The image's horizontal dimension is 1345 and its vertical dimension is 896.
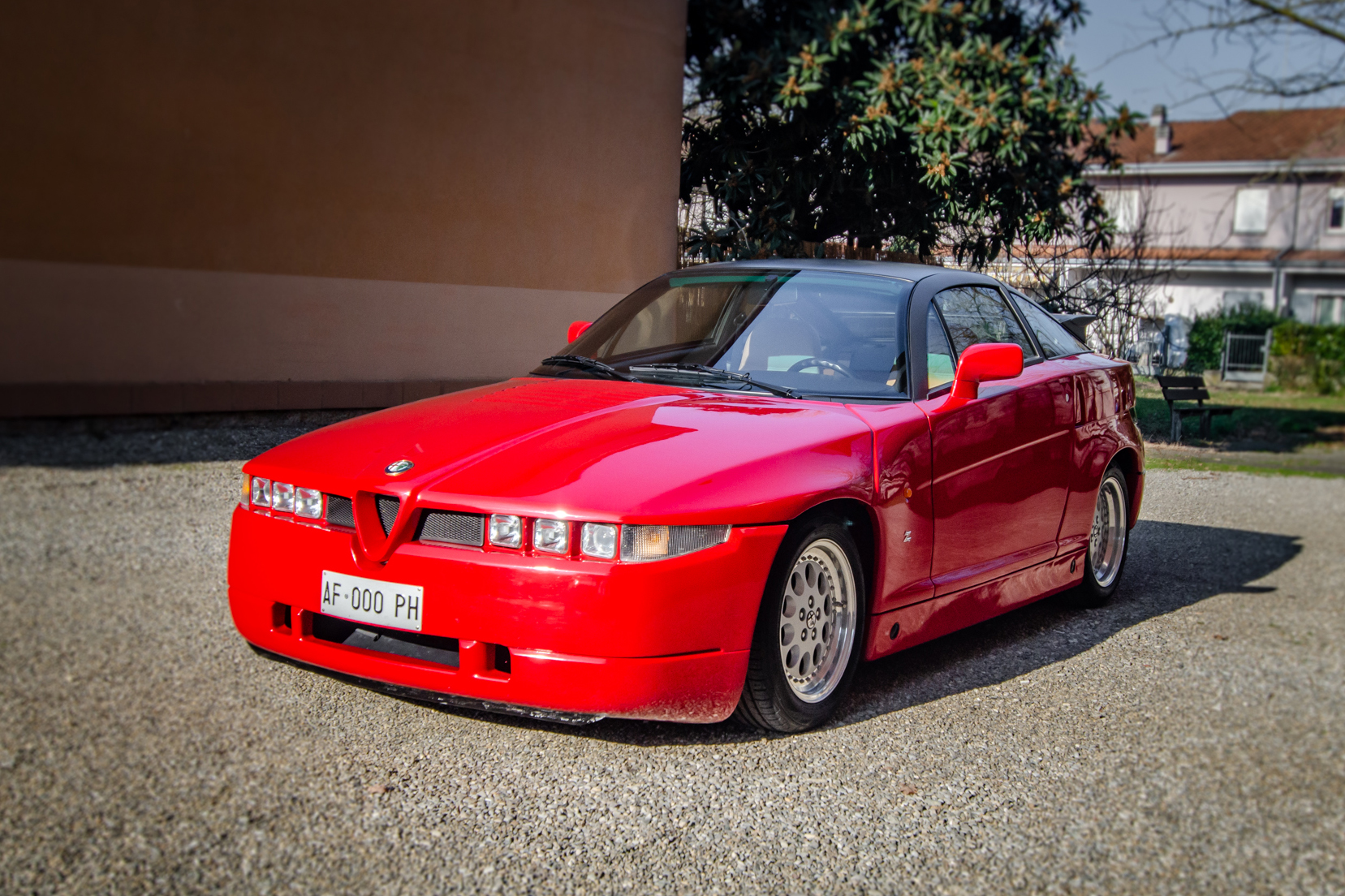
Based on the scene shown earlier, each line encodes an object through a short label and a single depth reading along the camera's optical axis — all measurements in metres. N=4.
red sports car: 2.89
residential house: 33.72
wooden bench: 12.72
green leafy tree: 10.17
